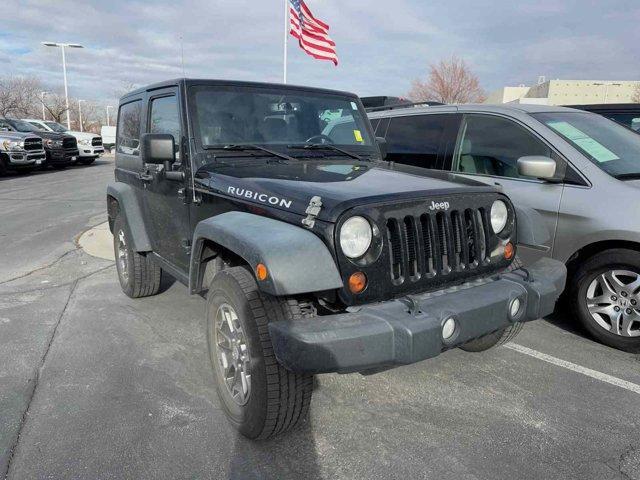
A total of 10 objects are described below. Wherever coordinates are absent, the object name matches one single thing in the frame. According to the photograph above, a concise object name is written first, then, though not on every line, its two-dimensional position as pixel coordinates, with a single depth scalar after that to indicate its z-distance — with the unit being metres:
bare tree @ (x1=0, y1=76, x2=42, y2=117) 37.36
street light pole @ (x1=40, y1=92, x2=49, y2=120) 43.16
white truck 22.34
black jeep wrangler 2.19
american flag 13.00
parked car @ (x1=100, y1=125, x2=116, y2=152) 31.35
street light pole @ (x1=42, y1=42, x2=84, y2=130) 31.33
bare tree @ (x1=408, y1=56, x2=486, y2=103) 44.16
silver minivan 3.60
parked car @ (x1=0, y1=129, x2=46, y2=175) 16.61
